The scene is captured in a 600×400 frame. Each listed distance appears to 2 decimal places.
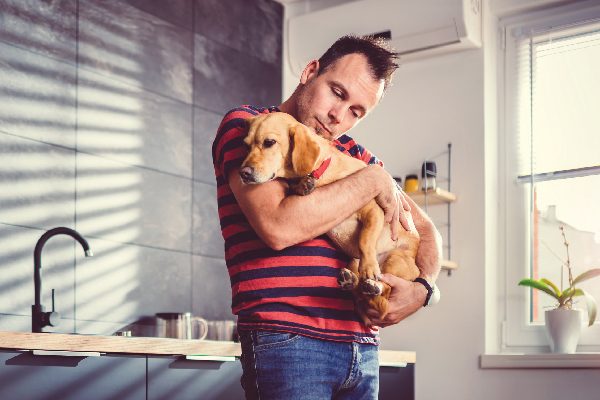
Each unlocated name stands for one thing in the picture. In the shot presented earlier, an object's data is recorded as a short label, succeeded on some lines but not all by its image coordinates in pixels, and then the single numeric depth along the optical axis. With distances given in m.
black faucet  2.70
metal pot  3.20
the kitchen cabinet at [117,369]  2.07
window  3.47
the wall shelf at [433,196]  3.53
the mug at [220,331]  3.45
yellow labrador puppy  1.32
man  1.29
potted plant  3.27
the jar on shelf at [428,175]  3.58
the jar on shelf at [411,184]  3.64
